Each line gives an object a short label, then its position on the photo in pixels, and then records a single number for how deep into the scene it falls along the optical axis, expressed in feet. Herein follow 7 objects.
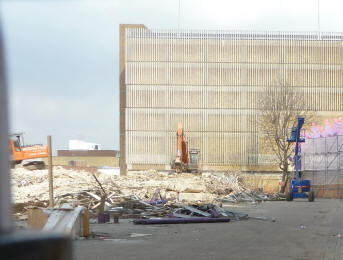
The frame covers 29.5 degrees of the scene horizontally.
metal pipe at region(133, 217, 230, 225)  71.16
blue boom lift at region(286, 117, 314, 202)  142.67
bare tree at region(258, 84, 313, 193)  209.87
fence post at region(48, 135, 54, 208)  64.16
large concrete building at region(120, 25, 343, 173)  239.71
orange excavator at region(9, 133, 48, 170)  178.70
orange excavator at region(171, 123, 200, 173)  179.11
